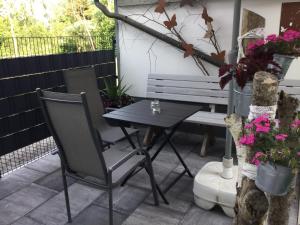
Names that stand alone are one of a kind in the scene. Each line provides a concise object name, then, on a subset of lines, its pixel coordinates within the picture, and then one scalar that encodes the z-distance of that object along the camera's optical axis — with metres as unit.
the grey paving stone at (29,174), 3.09
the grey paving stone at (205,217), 2.34
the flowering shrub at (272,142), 1.24
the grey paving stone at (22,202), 2.46
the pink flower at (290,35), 1.48
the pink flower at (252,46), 1.53
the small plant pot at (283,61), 1.52
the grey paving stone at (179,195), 2.55
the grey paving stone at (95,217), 2.36
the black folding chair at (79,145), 1.89
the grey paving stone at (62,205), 2.42
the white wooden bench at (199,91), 3.44
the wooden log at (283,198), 1.62
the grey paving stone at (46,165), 3.30
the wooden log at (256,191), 1.40
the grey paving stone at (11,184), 2.84
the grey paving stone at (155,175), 2.96
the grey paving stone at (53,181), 2.91
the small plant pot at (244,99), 1.60
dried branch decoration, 3.89
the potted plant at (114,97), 4.32
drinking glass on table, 2.71
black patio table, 2.37
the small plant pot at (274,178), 1.26
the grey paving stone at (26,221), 2.35
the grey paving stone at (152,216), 2.34
